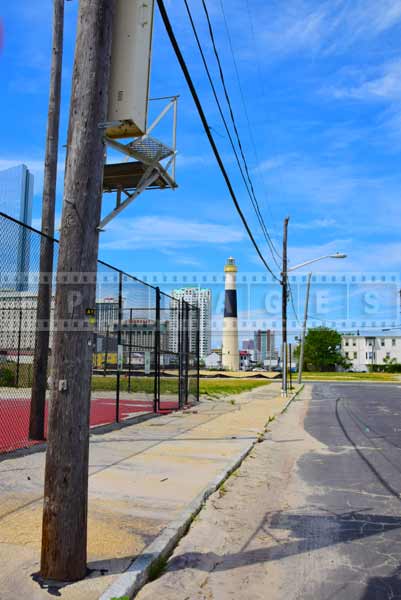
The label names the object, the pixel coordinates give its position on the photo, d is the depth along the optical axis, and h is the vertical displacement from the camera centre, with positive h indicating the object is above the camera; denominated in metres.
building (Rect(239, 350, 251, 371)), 133.65 -1.54
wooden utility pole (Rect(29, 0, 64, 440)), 9.76 +1.90
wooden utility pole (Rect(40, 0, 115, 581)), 4.18 +0.36
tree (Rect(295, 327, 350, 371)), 124.38 +0.57
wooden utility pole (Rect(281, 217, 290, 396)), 27.45 +1.64
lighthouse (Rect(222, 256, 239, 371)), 89.19 +5.41
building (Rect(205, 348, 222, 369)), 87.61 -1.44
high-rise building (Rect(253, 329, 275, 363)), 183.50 +1.66
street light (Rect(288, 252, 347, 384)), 41.49 +2.68
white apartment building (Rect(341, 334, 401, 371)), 138.75 +1.38
